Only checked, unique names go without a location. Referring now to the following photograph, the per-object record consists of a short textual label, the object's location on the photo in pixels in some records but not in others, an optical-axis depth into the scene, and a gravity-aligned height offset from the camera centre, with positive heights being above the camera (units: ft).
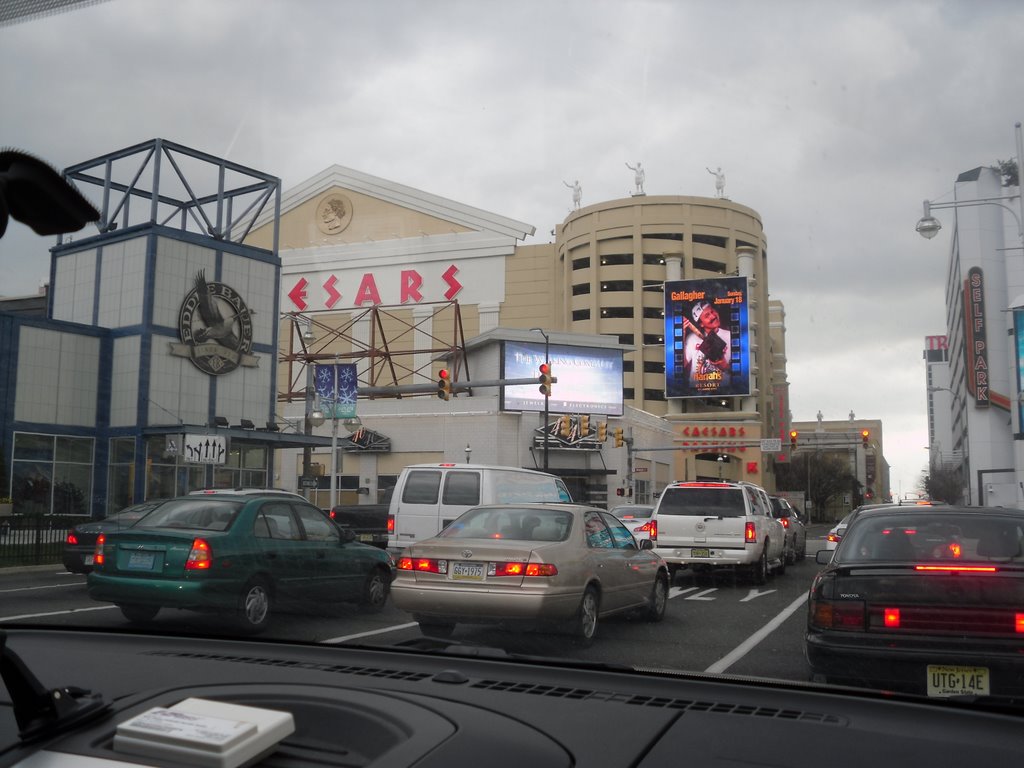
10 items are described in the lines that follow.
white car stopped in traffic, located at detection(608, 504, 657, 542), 75.14 -3.00
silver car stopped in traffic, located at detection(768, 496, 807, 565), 74.02 -3.93
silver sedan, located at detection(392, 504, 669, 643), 22.44 -2.54
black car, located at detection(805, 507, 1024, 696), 14.05 -2.39
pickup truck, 75.41 -3.05
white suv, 54.13 -2.82
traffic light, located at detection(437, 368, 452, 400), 97.40 +9.78
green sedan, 20.84 -2.21
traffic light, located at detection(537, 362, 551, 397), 99.86 +11.04
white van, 55.01 -0.89
